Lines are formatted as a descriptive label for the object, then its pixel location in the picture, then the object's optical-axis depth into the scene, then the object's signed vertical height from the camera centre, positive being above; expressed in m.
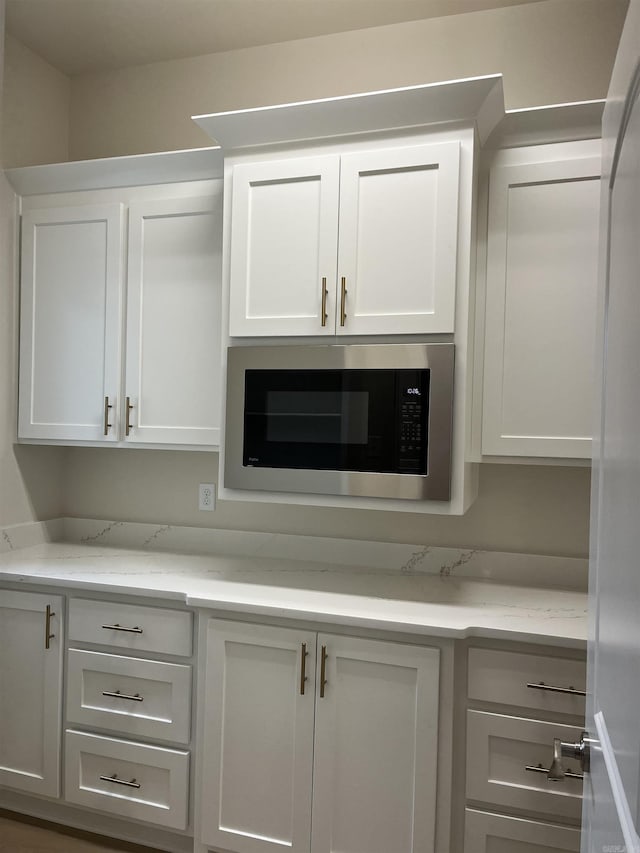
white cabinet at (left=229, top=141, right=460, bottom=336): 1.93 +0.55
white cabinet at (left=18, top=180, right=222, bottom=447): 2.36 +0.36
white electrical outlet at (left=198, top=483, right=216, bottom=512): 2.66 -0.32
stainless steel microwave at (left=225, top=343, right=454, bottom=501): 1.93 +0.00
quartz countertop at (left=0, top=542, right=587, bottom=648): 1.78 -0.54
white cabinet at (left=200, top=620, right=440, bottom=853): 1.79 -0.92
